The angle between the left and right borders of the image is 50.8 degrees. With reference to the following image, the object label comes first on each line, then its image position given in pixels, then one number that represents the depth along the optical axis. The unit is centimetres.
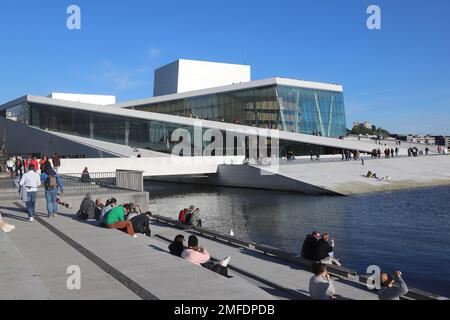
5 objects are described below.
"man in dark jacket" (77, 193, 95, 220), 1211
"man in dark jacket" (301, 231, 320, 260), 888
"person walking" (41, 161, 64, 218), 1142
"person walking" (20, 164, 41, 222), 1091
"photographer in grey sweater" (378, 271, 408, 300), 641
